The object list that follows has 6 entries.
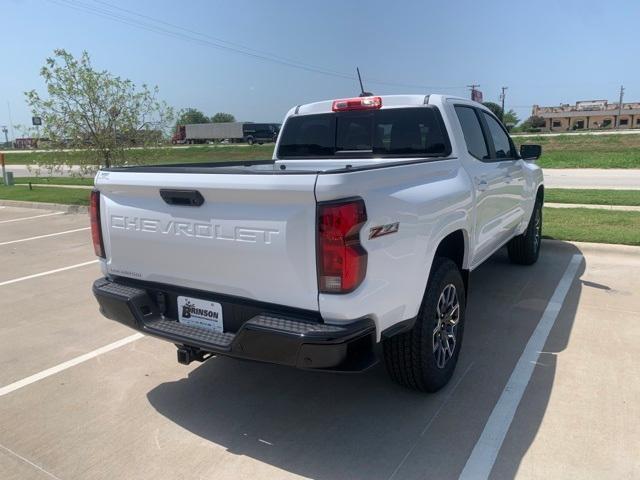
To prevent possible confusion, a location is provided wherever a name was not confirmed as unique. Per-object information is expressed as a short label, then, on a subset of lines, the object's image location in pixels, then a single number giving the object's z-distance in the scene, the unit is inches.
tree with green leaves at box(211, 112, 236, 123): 4735.0
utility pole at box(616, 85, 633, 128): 3539.9
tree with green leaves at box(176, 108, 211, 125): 4507.9
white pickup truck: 102.1
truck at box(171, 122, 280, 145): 2326.5
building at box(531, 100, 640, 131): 3742.6
